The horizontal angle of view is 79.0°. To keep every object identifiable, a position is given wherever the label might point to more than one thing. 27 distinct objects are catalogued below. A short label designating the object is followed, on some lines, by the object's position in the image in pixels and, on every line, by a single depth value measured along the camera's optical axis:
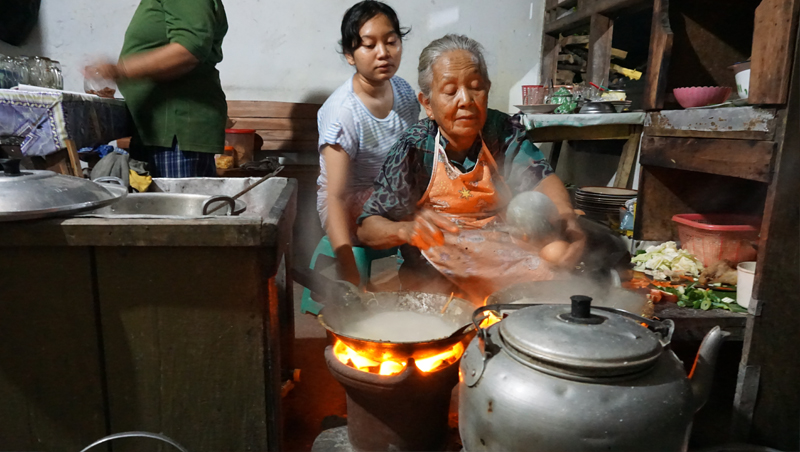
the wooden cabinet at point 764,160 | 1.81
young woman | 2.71
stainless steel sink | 2.04
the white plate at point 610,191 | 3.62
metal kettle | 1.15
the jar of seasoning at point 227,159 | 4.52
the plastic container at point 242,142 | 4.78
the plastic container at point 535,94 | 4.71
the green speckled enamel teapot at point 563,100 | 4.23
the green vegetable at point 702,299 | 2.14
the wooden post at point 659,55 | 2.52
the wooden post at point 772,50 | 1.75
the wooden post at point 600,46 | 4.62
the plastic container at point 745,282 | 2.07
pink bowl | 2.40
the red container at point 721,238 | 2.37
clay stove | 1.64
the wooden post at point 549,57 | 5.55
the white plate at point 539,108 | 4.30
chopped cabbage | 2.46
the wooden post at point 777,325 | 1.82
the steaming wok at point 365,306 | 1.72
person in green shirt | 2.64
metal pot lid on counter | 1.39
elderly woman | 2.25
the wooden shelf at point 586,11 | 4.28
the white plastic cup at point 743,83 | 2.21
